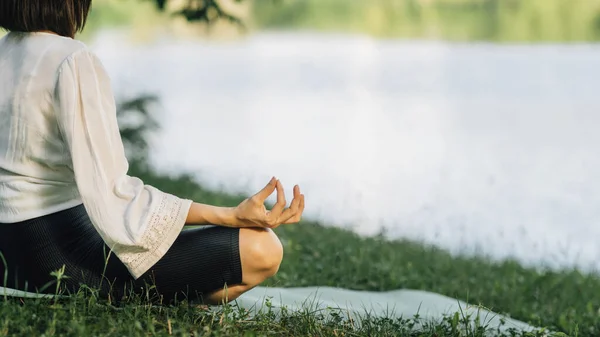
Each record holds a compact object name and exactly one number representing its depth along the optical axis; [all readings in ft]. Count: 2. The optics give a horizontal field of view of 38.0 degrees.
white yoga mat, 10.44
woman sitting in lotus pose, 7.98
